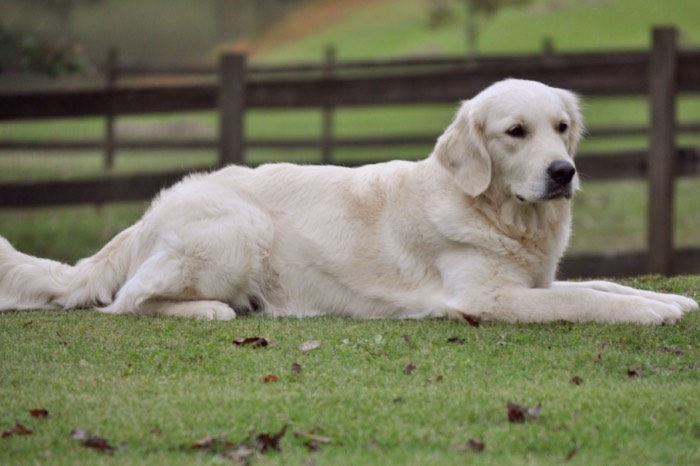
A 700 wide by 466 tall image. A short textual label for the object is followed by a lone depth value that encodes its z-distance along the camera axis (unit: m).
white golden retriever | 10.55
